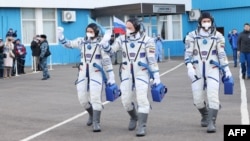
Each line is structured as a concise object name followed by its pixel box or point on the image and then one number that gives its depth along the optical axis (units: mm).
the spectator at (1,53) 19750
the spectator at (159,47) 29369
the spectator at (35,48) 22250
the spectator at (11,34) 20859
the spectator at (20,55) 21078
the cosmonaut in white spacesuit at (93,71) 8641
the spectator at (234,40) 22909
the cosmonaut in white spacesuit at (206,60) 8234
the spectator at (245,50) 16750
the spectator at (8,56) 19984
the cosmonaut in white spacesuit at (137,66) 8234
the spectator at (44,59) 18980
